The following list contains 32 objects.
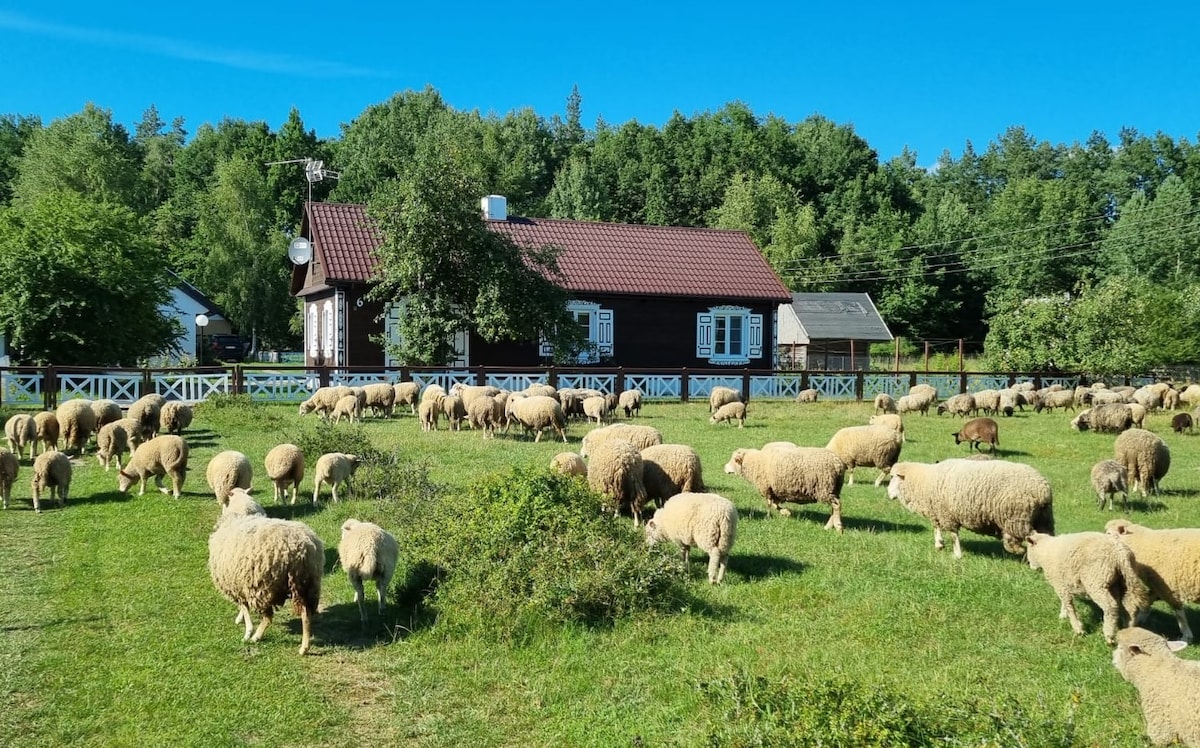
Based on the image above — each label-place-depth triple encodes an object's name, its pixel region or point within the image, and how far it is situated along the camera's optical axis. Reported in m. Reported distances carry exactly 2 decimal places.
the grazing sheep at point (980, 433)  17.81
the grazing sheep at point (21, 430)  14.54
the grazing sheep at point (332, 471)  11.66
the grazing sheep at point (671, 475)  10.62
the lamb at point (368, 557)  7.44
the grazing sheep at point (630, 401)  22.66
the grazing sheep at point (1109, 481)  11.98
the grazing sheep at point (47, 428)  14.79
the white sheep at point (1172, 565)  6.78
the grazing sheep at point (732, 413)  21.62
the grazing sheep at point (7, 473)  11.58
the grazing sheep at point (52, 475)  11.53
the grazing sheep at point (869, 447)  13.23
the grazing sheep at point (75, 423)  15.36
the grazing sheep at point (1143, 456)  12.98
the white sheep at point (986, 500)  8.94
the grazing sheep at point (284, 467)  11.30
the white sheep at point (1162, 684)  4.77
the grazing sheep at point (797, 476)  10.52
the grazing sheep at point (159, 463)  11.98
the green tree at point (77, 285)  24.33
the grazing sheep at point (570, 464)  11.27
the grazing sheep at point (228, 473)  10.72
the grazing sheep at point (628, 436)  12.59
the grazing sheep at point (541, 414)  17.78
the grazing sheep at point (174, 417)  16.31
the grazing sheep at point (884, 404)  25.11
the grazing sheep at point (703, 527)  8.14
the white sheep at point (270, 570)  6.81
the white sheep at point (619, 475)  10.31
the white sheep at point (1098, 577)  6.74
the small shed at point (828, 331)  51.81
